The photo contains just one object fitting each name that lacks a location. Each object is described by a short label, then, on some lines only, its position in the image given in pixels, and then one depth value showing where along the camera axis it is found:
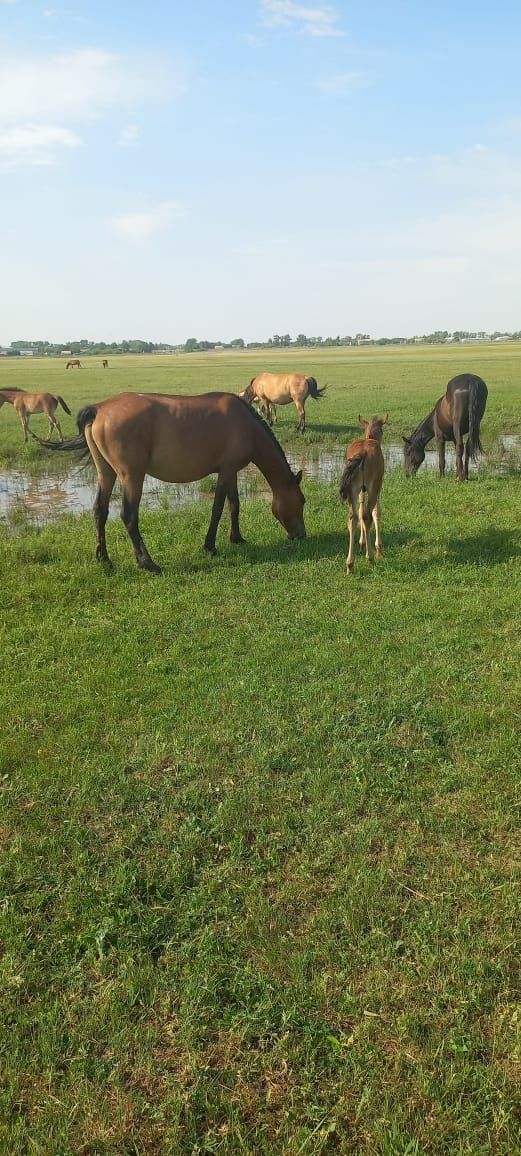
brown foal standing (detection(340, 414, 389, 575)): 7.59
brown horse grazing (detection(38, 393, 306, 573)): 8.25
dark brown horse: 13.11
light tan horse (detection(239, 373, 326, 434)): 21.89
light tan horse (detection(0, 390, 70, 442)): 20.48
